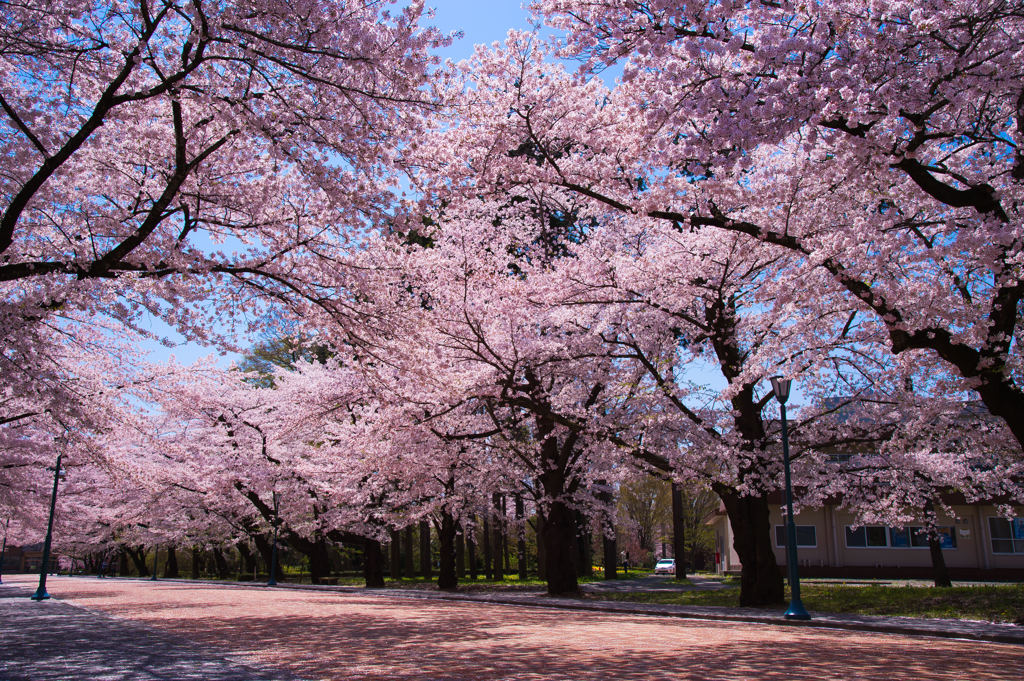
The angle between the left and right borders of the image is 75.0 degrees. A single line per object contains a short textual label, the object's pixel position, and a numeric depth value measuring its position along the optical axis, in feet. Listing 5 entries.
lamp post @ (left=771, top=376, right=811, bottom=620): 41.23
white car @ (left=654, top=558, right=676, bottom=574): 156.68
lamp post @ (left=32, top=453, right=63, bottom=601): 62.13
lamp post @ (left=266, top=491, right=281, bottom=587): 89.60
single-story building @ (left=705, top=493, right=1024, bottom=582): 100.17
